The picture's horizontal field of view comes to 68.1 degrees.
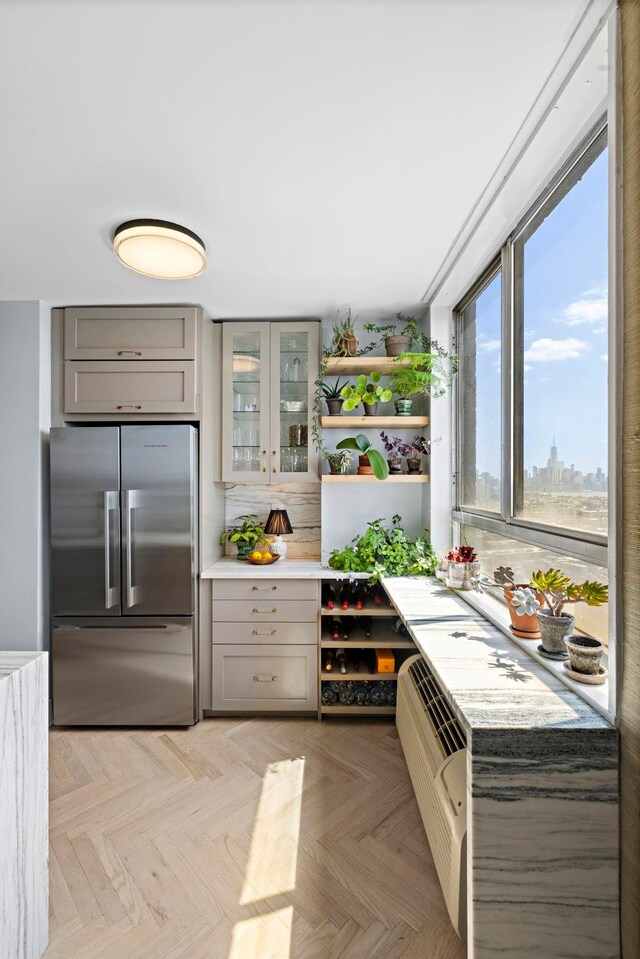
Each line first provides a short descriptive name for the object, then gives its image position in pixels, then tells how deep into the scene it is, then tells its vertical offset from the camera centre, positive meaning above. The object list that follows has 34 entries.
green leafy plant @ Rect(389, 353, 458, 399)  2.77 +0.63
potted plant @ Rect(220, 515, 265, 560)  3.12 -0.38
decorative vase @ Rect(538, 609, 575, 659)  1.44 -0.47
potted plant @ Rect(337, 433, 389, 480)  2.80 +0.13
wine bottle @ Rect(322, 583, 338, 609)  2.85 -0.74
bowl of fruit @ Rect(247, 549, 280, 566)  3.01 -0.50
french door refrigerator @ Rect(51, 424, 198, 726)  2.71 -0.55
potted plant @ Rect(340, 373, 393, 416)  2.82 +0.52
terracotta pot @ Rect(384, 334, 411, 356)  2.86 +0.82
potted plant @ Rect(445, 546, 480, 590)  2.23 -0.42
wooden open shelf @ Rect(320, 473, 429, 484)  2.88 +0.01
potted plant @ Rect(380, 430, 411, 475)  2.97 +0.18
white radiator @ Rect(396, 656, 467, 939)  1.38 -1.03
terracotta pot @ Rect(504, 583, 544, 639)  1.60 -0.50
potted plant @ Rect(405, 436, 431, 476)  2.94 +0.16
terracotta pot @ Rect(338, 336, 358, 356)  2.90 +0.82
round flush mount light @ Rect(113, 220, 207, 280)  1.93 +0.97
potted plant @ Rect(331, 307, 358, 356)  2.90 +0.85
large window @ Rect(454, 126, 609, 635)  1.46 +0.38
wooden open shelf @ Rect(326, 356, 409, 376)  2.84 +0.70
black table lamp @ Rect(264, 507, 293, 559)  3.08 -0.31
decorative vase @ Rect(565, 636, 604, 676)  1.28 -0.48
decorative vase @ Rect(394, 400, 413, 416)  2.94 +0.45
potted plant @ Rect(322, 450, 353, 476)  2.95 +0.11
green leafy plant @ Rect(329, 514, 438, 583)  2.68 -0.45
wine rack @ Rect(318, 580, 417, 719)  2.76 -1.02
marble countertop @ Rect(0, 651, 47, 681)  1.30 -0.53
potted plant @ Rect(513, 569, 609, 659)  1.37 -0.38
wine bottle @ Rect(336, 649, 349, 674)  2.82 -1.10
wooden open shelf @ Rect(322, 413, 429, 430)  2.89 +0.36
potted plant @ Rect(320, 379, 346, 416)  2.94 +0.50
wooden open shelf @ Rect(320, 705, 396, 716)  2.77 -1.35
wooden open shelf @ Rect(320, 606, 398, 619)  2.76 -0.78
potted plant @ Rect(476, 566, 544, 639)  1.59 -0.46
